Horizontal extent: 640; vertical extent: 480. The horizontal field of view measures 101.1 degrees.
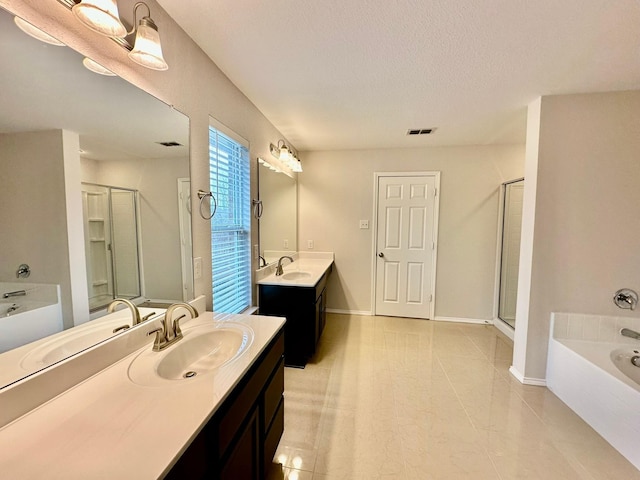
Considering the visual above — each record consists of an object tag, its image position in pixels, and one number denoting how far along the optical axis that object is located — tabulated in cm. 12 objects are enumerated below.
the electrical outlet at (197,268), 157
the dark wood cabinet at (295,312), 242
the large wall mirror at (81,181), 77
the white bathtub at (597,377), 155
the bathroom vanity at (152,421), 61
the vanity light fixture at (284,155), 277
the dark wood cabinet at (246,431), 75
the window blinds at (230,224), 183
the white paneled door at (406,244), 361
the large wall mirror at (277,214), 263
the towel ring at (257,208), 242
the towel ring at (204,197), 159
